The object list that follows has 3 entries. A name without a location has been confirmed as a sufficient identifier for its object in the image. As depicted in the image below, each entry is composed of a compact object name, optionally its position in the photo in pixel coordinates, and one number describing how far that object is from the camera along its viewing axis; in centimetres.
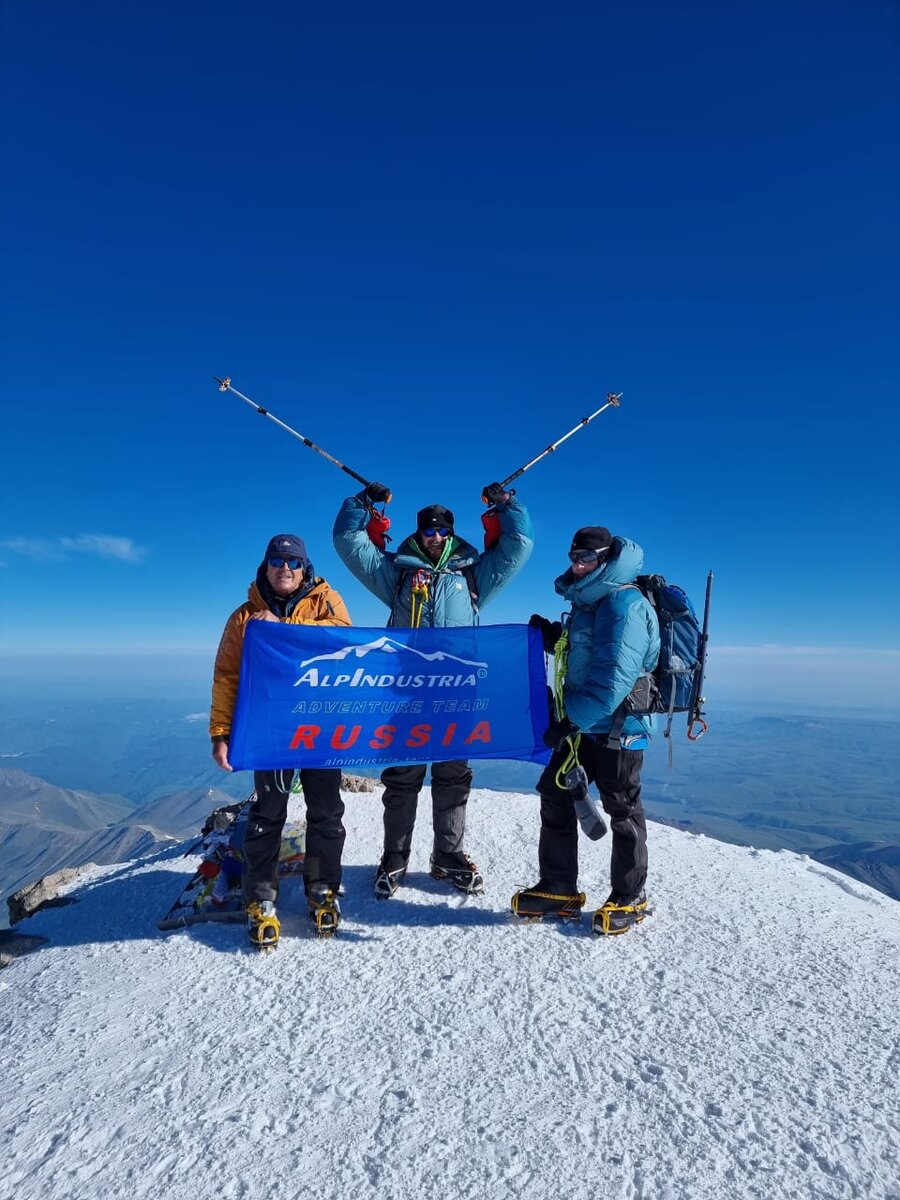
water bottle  547
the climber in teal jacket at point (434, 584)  657
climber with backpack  546
